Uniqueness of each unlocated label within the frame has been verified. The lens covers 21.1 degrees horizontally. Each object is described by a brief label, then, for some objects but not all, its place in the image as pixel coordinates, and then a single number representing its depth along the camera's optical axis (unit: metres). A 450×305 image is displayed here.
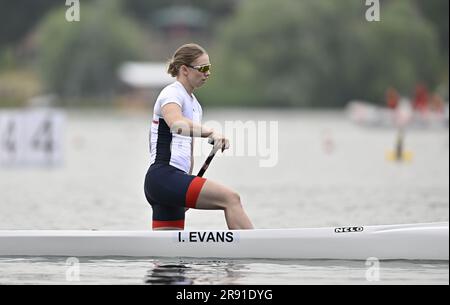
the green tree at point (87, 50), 89.94
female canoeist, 10.05
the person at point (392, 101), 41.24
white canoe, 10.33
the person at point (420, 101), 42.69
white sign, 24.03
